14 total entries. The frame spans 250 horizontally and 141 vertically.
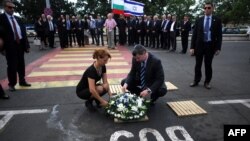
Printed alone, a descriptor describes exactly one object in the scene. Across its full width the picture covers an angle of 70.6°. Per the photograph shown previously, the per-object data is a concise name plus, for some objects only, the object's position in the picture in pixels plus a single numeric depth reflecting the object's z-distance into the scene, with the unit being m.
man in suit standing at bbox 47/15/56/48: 10.56
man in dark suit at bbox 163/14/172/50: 9.59
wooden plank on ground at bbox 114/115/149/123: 3.15
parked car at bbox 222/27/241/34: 27.48
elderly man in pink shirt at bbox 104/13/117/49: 10.38
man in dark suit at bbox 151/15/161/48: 10.24
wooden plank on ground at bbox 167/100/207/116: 3.35
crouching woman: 3.22
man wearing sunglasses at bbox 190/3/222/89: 4.42
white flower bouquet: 3.11
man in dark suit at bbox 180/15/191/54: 9.31
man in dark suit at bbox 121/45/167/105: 3.29
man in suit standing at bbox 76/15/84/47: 11.08
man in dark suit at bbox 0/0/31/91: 4.32
